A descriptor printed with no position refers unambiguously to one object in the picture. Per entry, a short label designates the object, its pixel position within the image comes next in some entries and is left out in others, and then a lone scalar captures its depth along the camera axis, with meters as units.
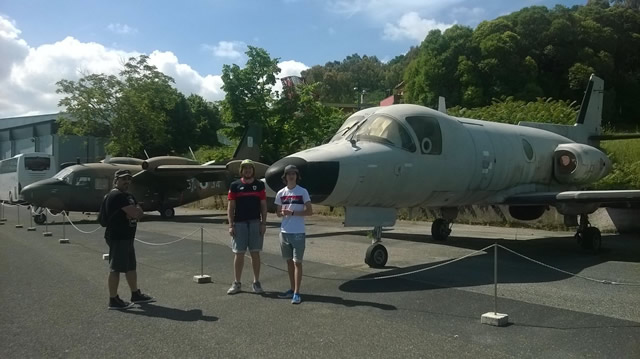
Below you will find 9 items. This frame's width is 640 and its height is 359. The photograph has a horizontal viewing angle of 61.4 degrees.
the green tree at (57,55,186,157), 41.38
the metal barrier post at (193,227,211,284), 8.70
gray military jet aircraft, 9.18
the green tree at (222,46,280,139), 32.59
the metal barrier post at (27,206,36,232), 19.08
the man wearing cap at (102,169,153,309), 7.16
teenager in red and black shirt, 7.84
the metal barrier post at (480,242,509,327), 5.91
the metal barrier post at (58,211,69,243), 14.73
